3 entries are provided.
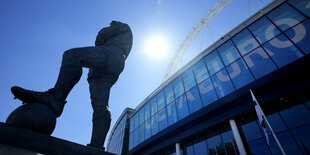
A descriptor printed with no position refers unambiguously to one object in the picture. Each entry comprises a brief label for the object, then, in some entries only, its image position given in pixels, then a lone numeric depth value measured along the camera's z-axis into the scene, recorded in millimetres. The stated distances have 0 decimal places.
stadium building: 11438
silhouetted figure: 1715
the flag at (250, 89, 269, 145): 7473
